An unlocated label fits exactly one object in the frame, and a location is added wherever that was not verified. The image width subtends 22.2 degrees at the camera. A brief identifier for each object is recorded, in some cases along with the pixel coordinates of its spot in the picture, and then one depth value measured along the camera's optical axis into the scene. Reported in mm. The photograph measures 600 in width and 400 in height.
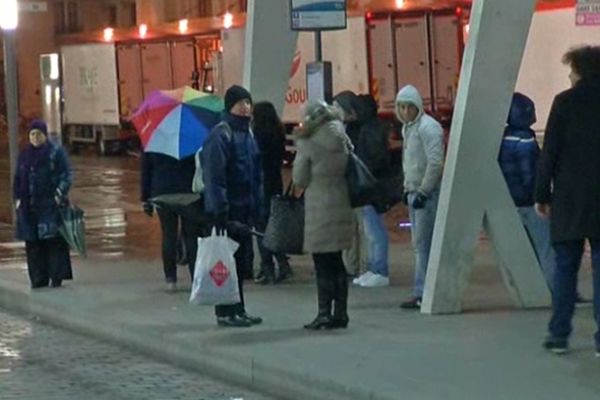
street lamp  19000
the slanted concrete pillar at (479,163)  11672
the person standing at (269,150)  14008
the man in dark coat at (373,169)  13445
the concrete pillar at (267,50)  15133
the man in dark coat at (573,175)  9570
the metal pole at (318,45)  14414
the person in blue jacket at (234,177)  11414
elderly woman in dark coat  14305
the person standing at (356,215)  13602
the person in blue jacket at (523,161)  11992
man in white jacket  12047
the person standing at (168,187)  13750
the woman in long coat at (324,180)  10992
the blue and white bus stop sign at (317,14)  13945
